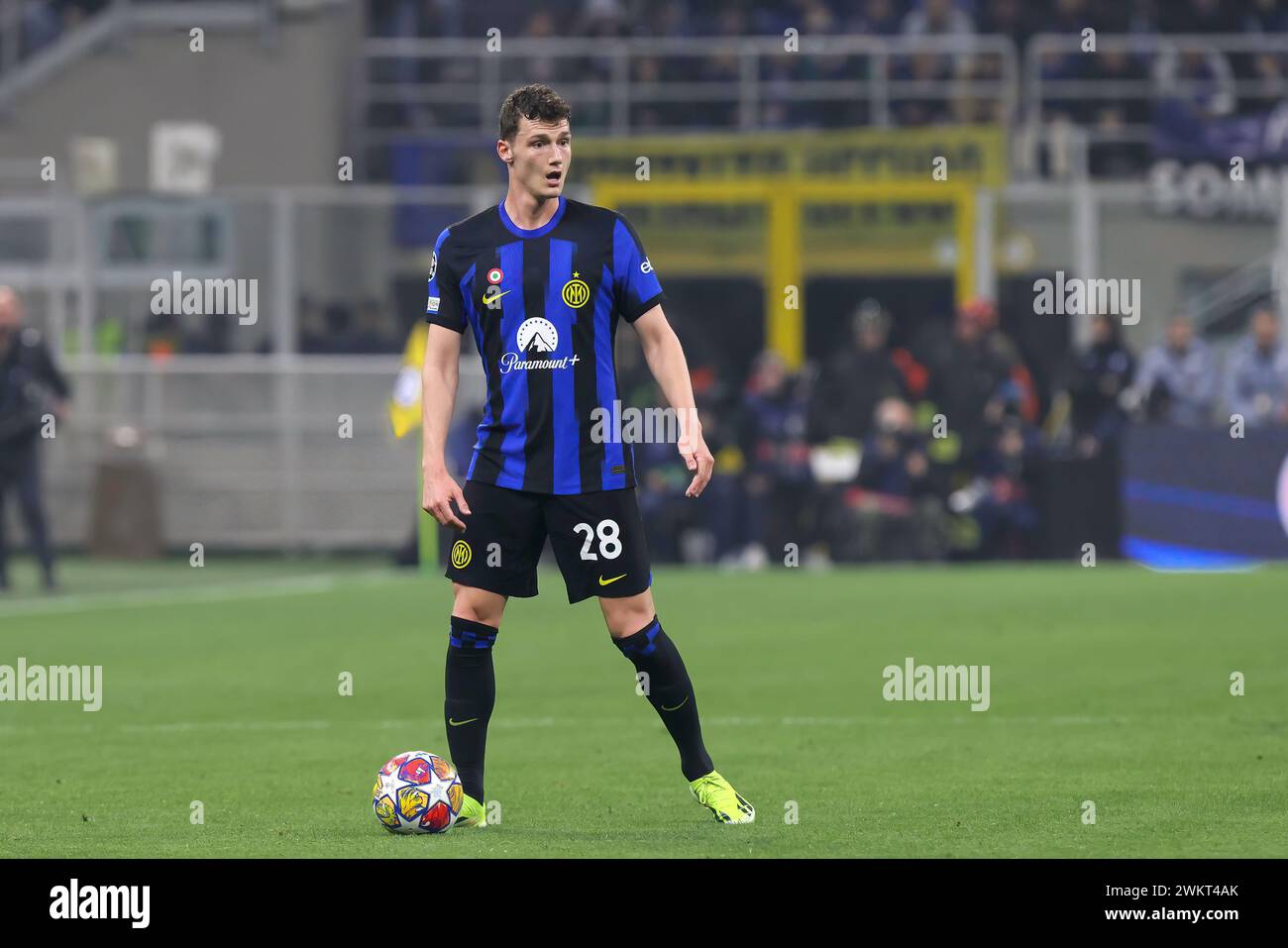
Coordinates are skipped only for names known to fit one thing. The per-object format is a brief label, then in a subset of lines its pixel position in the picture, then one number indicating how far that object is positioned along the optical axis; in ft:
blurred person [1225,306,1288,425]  67.87
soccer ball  24.17
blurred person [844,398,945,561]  69.36
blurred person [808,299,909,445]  69.92
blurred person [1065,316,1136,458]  69.56
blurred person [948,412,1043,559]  69.41
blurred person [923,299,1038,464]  69.56
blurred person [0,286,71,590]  61.11
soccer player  24.45
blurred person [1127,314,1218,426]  69.82
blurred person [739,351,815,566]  70.18
